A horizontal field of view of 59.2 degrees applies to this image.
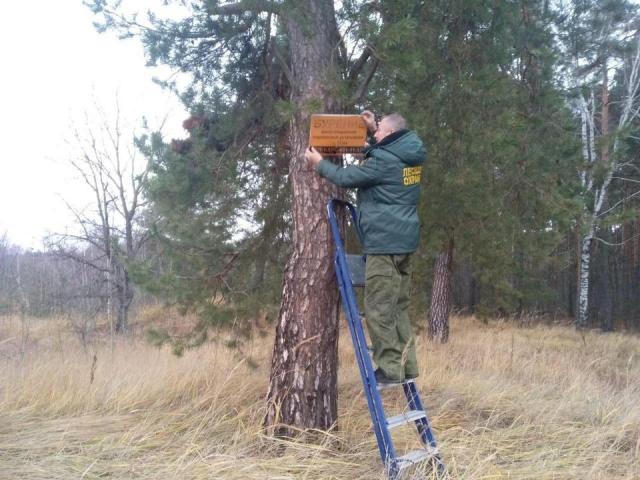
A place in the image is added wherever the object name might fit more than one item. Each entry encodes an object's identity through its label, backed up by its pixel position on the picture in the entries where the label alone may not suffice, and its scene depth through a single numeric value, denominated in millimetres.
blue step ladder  3405
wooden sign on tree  4117
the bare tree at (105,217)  14008
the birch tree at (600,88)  7273
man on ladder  3705
